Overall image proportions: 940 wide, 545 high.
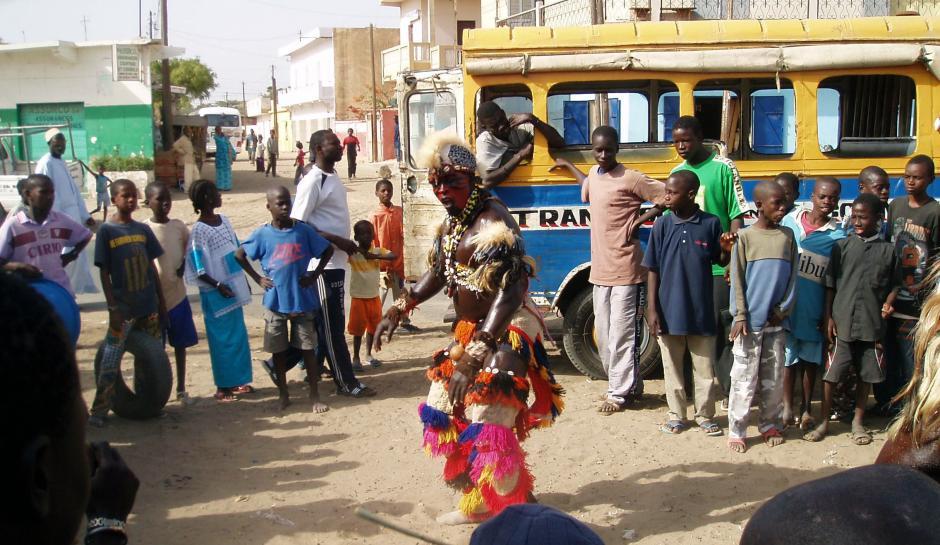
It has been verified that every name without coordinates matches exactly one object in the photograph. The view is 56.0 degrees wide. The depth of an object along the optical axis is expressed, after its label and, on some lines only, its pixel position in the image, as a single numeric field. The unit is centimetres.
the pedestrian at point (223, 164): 2512
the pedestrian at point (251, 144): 3672
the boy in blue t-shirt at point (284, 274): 620
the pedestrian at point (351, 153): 2862
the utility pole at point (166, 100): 2536
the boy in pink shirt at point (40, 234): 581
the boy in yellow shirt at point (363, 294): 738
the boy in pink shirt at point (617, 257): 603
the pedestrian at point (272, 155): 3036
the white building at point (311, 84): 5072
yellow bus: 651
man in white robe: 966
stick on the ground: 162
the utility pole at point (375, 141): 3791
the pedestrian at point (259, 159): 3163
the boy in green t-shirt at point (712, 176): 595
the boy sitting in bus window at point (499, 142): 656
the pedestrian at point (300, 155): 2788
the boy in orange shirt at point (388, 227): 816
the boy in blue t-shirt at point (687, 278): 560
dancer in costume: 403
